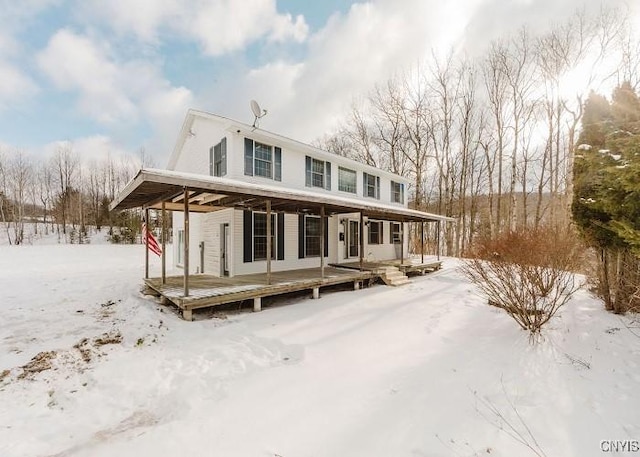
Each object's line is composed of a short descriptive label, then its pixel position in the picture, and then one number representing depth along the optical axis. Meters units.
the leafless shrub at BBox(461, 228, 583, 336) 5.59
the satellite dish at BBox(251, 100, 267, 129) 10.38
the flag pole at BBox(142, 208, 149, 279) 9.21
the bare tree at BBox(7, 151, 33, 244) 30.23
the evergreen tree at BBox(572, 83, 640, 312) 5.12
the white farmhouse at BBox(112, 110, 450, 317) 7.61
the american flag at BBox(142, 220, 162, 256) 9.36
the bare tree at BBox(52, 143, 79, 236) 33.75
